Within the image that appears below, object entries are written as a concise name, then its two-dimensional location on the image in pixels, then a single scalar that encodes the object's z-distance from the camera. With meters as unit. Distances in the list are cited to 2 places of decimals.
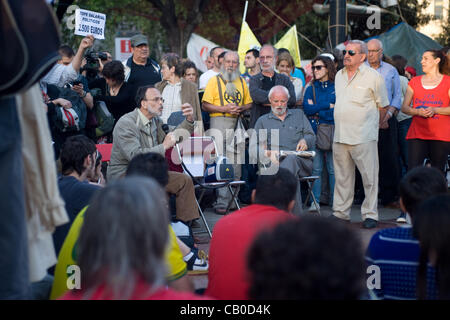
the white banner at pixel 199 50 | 16.98
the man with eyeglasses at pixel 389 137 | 8.62
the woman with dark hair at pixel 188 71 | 10.01
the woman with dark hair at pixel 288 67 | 9.47
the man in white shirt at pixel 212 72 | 10.45
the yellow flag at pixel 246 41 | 12.66
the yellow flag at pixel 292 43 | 13.37
